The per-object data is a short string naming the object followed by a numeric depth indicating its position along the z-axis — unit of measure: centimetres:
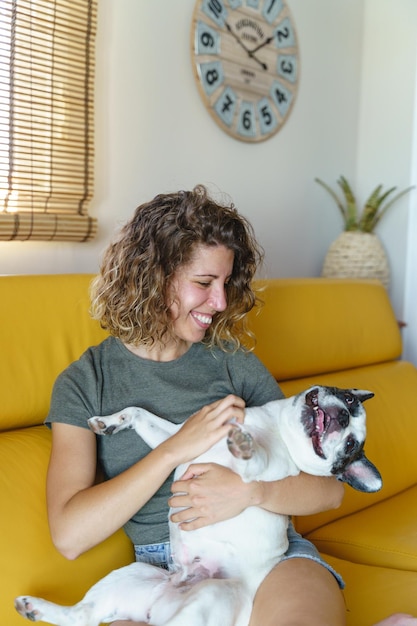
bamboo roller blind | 203
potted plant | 324
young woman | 133
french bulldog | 127
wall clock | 275
